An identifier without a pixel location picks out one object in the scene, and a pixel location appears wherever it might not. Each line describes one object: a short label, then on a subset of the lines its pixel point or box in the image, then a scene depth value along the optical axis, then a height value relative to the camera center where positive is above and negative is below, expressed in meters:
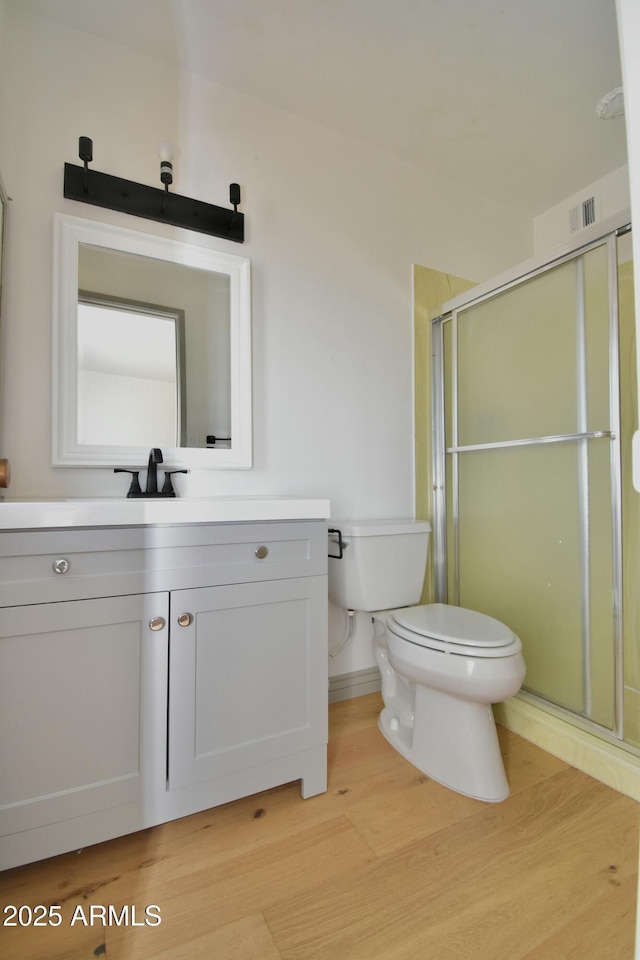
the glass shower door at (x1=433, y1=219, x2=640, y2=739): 1.47 +0.07
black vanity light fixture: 1.39 +0.97
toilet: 1.25 -0.50
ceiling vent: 2.16 +1.35
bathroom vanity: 0.95 -0.41
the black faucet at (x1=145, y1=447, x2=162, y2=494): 1.44 +0.05
